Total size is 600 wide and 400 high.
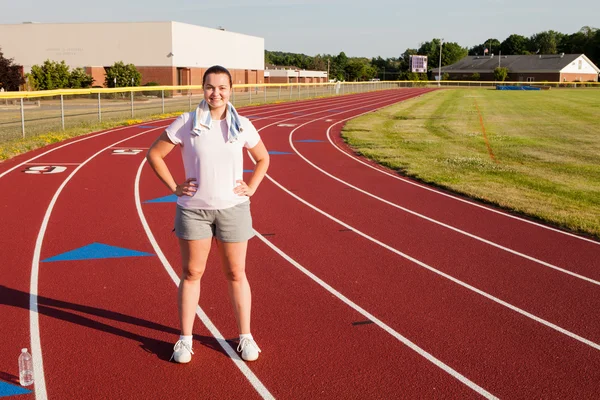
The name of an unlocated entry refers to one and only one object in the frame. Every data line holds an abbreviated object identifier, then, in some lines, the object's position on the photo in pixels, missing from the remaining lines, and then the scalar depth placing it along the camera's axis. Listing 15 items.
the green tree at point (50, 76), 51.09
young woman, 3.96
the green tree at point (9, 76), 43.94
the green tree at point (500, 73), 105.12
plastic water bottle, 4.07
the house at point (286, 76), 93.53
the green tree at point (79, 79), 54.45
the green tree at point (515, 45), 168.50
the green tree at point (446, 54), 146.88
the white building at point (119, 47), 60.91
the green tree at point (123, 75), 54.59
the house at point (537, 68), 106.38
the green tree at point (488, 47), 179.75
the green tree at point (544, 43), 163.62
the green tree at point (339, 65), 143.12
